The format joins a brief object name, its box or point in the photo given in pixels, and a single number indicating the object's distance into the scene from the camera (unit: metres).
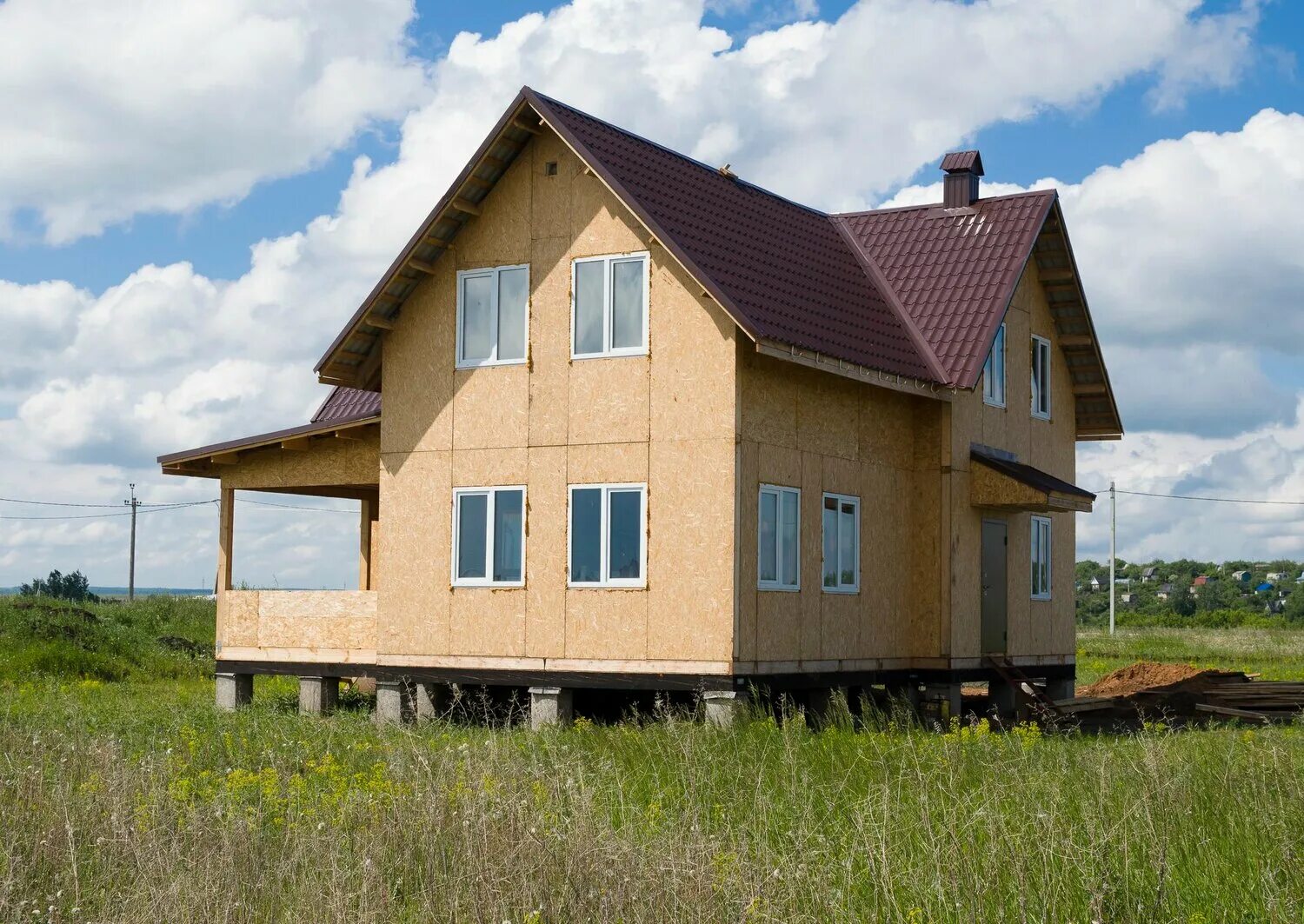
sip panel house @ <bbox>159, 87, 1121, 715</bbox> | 19.53
